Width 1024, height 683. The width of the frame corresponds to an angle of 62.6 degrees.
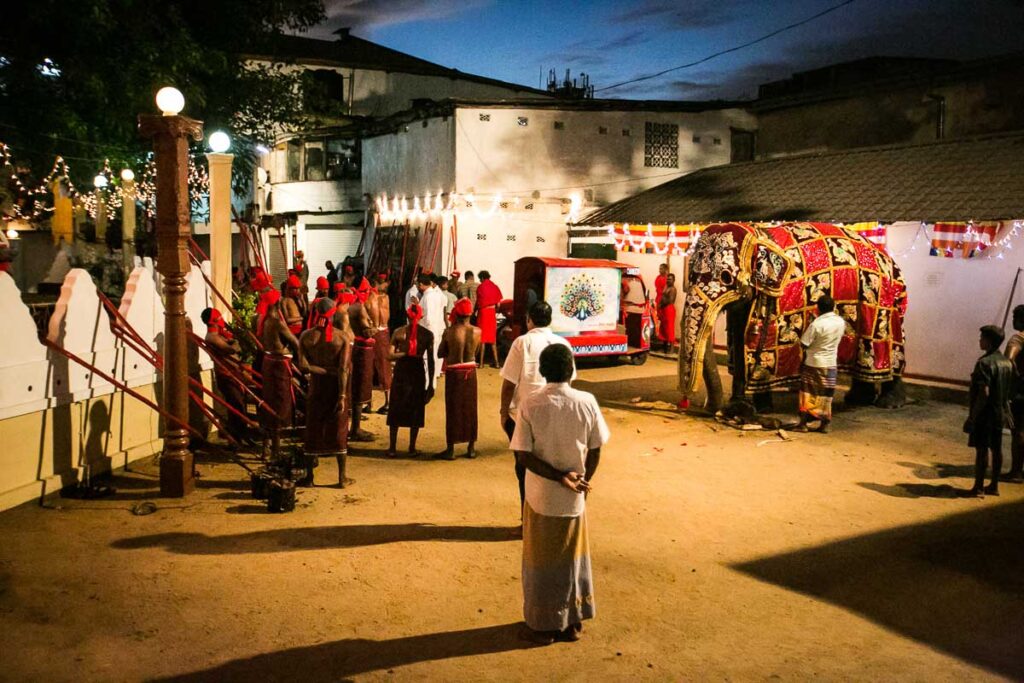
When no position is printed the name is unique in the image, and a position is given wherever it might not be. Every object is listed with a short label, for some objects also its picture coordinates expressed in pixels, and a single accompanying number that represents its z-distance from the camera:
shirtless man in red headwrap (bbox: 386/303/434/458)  8.94
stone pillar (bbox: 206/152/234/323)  11.10
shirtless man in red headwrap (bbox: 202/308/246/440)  9.23
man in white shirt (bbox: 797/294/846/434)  10.67
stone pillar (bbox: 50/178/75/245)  19.69
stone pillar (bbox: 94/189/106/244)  21.81
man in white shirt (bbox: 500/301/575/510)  6.55
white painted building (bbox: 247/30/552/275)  27.56
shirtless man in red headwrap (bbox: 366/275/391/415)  11.93
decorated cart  15.47
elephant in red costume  11.20
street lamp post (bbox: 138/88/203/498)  7.45
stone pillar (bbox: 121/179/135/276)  17.66
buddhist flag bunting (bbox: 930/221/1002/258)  12.81
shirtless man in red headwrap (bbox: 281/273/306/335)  10.44
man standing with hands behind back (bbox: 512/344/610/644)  4.66
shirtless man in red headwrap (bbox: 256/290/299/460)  8.80
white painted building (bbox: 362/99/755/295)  20.20
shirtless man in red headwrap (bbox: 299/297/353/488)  7.91
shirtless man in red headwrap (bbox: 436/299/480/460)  8.84
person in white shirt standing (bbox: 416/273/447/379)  12.49
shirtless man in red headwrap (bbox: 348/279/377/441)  10.59
